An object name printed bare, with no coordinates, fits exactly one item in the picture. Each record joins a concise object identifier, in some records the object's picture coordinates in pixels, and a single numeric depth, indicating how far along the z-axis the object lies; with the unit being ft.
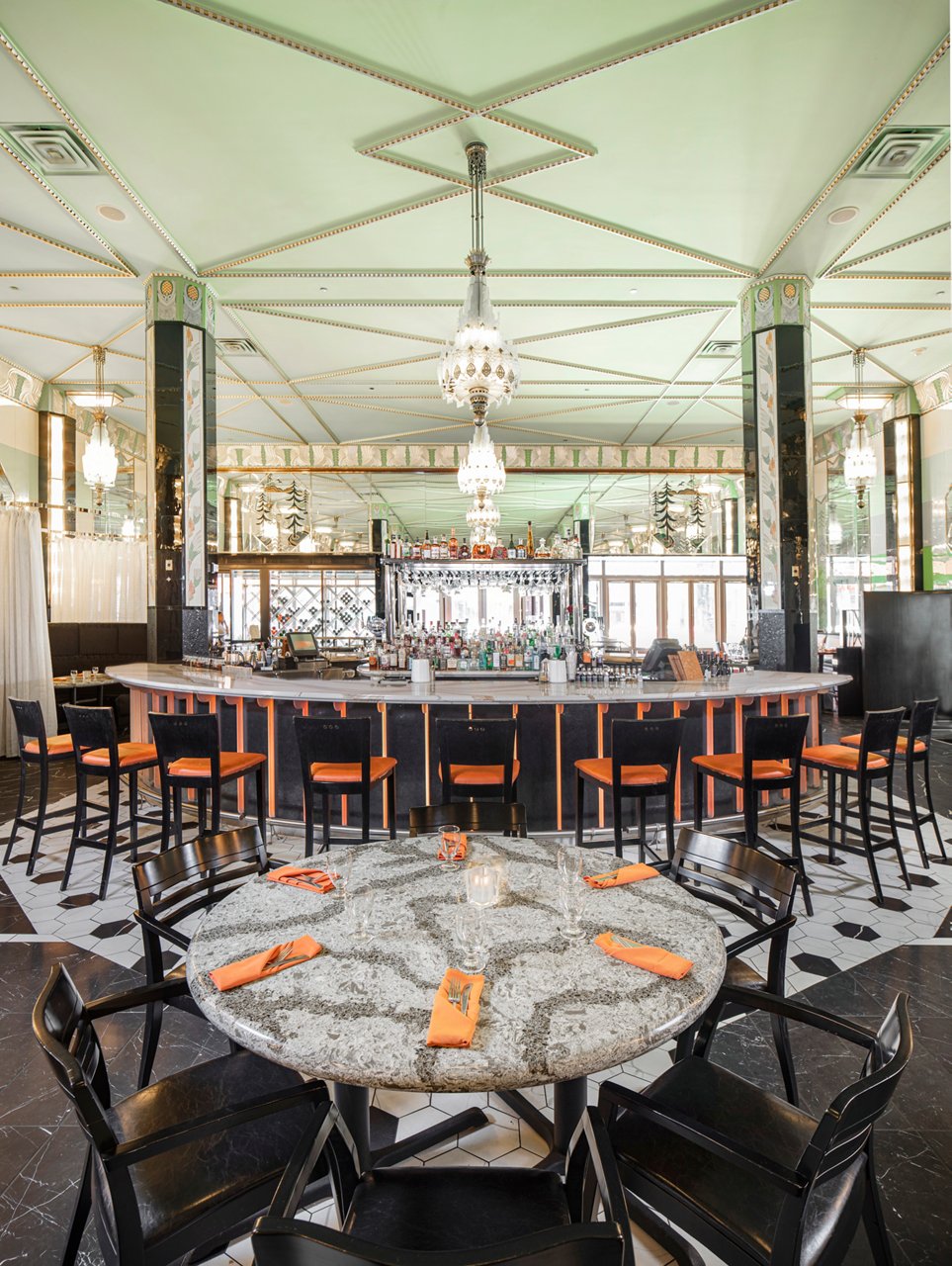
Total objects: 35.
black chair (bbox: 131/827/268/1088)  6.61
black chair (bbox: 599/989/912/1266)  3.79
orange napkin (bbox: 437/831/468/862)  7.39
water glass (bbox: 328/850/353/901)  6.33
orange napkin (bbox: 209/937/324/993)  4.82
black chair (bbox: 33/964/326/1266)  3.98
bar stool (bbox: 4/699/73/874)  14.76
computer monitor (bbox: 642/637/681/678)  22.91
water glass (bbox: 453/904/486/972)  4.97
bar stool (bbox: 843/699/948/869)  14.44
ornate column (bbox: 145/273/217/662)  20.04
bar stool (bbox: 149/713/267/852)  13.09
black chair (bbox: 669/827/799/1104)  6.38
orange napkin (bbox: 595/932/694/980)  4.87
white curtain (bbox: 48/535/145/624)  29.40
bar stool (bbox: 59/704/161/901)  13.58
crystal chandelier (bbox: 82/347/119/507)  23.47
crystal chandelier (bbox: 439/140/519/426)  14.26
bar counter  15.11
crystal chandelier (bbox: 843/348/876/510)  26.71
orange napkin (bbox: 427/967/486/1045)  4.09
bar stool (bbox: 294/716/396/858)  12.52
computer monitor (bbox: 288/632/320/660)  26.89
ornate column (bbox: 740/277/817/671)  20.12
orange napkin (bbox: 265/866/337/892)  6.63
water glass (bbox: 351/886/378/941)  5.57
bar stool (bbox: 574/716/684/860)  12.34
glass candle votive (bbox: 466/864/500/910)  5.95
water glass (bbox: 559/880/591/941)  5.61
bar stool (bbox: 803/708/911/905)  13.28
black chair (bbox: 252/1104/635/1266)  2.88
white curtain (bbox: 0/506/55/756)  25.13
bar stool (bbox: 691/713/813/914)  12.69
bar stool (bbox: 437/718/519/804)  12.12
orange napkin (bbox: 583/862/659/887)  6.67
